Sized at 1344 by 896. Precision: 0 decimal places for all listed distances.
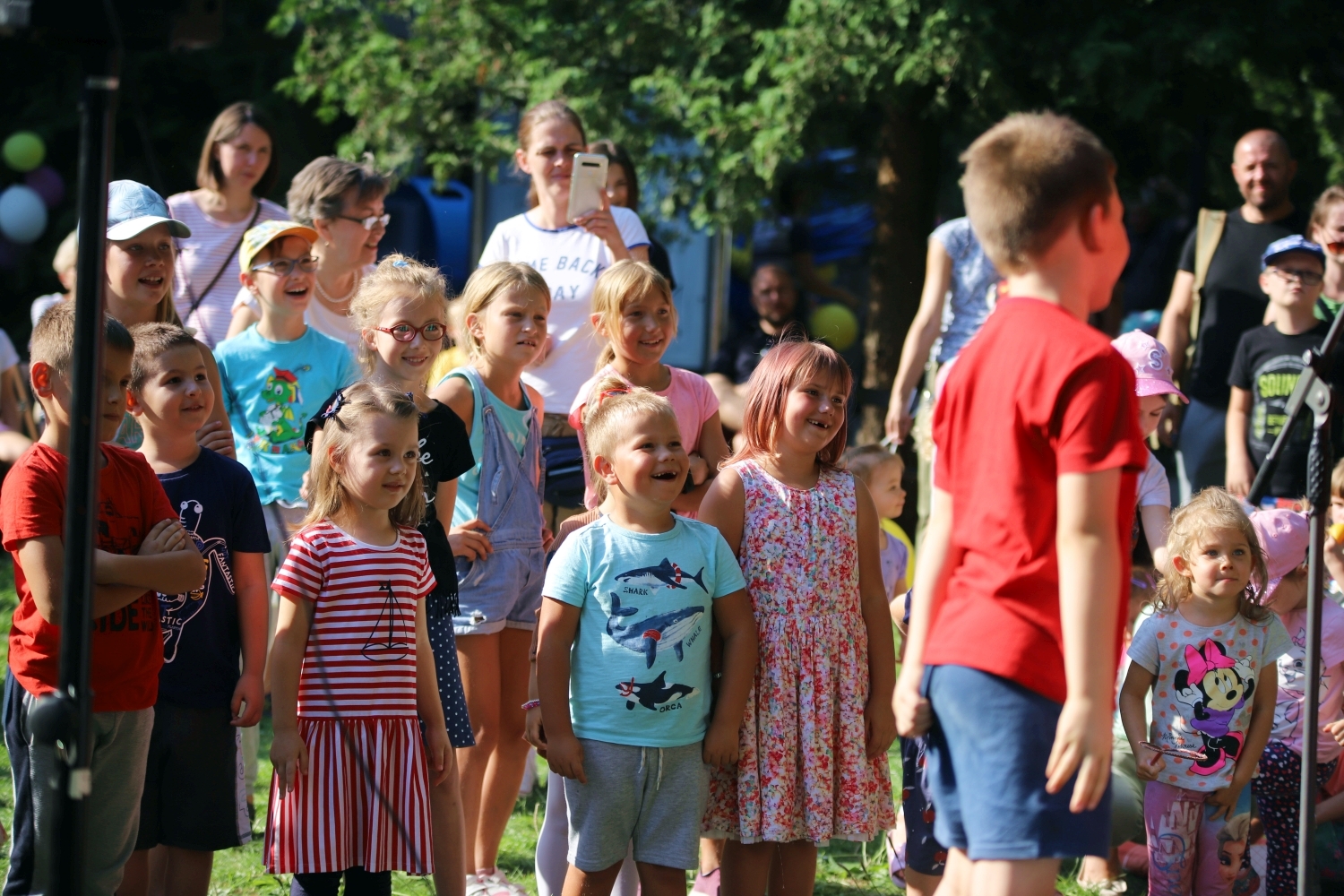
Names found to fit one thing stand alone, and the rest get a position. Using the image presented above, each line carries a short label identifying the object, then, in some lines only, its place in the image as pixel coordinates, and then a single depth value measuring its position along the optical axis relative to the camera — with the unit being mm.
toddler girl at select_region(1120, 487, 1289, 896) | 7406
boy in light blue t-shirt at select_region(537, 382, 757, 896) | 6566
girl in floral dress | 6789
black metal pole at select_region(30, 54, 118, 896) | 4293
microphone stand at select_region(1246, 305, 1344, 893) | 5930
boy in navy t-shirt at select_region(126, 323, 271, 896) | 6648
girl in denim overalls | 7859
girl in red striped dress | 6422
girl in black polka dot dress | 6992
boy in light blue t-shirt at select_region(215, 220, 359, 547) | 8719
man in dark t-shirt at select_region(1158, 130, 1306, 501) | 11516
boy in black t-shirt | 10531
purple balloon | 21109
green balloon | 20453
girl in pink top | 8227
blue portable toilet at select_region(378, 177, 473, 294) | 21297
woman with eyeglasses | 9898
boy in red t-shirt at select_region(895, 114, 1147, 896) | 4570
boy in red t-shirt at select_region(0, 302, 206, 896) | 5980
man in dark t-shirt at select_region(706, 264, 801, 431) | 13992
